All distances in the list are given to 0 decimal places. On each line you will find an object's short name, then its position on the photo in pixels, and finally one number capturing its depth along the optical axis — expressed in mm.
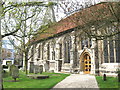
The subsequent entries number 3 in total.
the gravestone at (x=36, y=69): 10951
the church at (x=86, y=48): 5398
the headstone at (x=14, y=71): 5805
